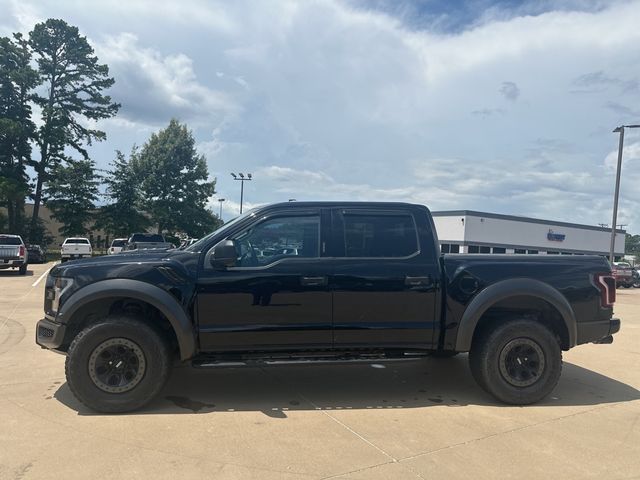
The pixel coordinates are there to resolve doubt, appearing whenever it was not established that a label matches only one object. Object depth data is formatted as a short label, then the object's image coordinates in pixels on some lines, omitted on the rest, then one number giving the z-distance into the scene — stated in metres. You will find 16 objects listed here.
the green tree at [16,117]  37.16
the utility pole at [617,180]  23.69
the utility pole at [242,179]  48.25
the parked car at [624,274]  29.83
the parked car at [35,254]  30.67
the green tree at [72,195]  38.81
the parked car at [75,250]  28.77
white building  43.81
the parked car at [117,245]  30.83
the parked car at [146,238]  26.23
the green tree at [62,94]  39.72
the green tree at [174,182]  40.25
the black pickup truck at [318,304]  4.45
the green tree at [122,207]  38.88
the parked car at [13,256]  18.94
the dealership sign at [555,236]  51.50
